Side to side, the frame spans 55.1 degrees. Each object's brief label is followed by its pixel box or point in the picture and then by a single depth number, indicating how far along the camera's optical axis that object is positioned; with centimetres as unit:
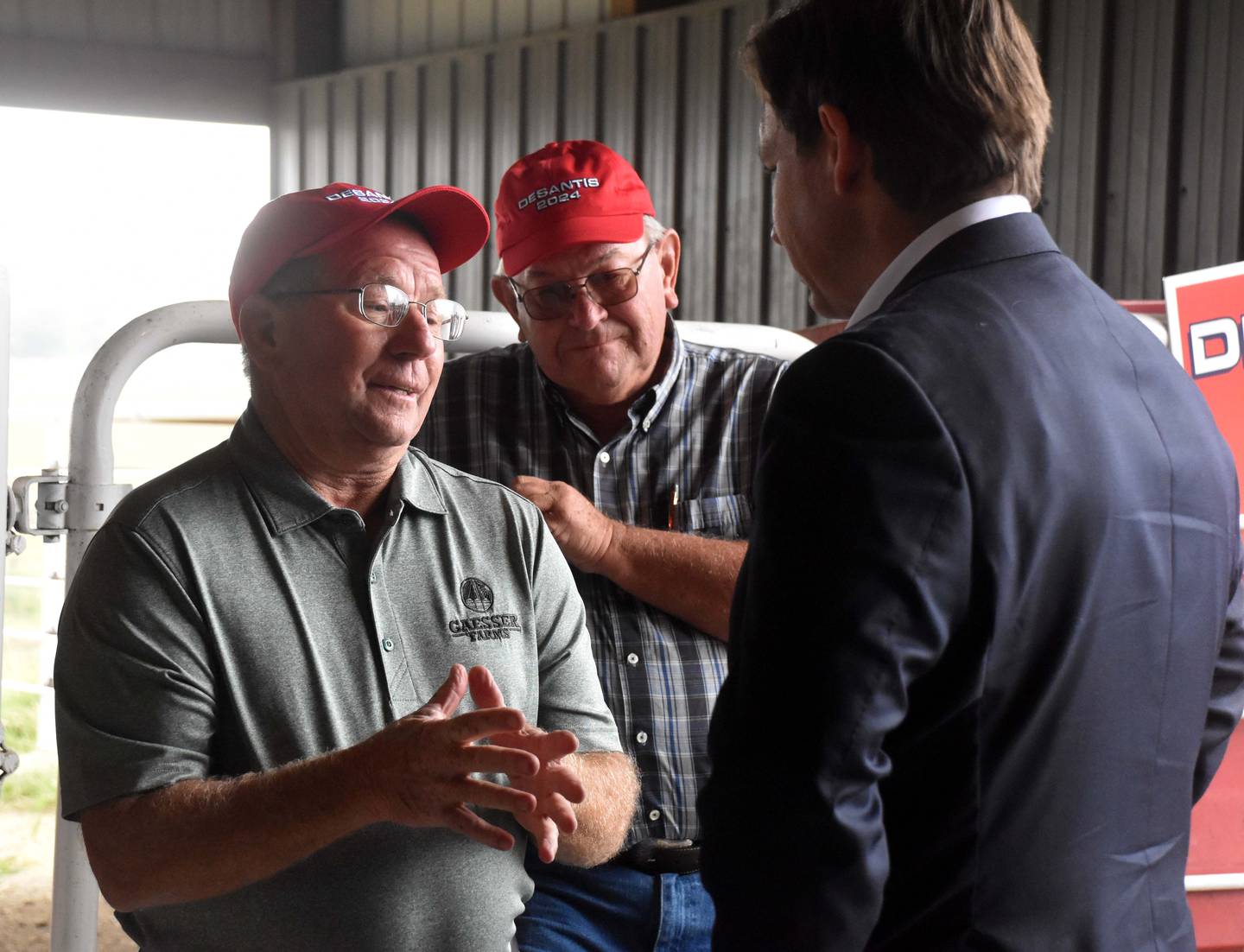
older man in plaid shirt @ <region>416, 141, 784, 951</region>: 198
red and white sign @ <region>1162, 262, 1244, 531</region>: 268
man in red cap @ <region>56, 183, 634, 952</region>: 138
